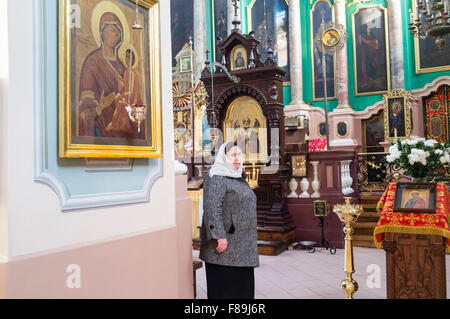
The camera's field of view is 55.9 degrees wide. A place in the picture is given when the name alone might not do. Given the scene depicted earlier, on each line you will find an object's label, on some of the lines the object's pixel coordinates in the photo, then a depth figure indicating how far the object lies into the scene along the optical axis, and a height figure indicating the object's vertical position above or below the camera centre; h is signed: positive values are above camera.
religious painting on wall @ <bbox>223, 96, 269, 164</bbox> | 8.32 +1.03
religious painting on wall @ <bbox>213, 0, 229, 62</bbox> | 15.71 +5.99
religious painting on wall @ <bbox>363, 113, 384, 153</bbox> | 13.28 +1.32
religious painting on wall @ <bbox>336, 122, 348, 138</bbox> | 13.52 +1.50
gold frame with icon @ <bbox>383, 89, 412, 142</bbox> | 12.23 +1.90
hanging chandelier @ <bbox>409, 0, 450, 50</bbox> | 7.52 +2.79
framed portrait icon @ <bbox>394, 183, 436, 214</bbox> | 3.94 -0.23
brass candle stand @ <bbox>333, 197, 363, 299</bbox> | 4.14 -0.62
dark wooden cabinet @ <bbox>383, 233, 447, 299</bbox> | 3.83 -0.85
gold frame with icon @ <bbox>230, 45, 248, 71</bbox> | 8.48 +2.50
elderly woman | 3.48 -0.48
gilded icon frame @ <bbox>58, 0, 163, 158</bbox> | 2.40 +0.53
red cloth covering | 3.82 -0.43
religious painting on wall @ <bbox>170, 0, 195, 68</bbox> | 16.36 +6.16
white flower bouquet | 4.24 +0.18
